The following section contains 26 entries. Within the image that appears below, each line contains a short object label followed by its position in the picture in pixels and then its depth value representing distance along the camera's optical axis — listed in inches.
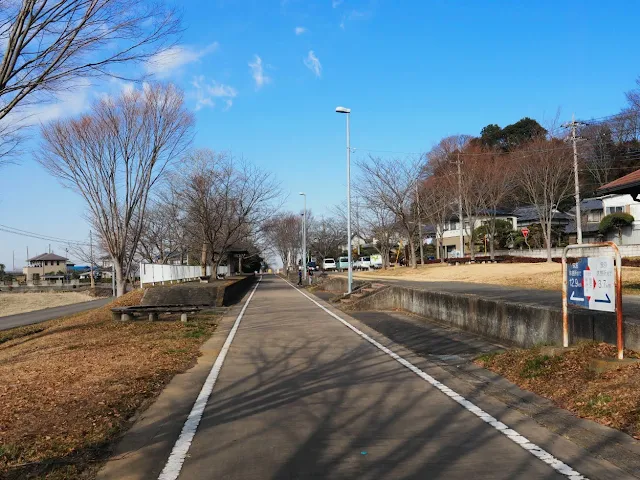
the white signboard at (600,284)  297.3
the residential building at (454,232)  2508.4
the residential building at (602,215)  1867.6
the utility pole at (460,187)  1667.1
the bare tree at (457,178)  1685.5
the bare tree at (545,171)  1508.4
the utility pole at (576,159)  1306.6
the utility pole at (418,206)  1667.1
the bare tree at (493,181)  1677.4
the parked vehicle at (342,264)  3334.2
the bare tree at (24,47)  337.1
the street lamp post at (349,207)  1007.3
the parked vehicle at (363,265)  3034.0
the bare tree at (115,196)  1013.8
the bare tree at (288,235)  3472.4
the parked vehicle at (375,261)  3034.9
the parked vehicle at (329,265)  3335.9
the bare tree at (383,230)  1968.5
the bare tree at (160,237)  2025.1
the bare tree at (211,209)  1347.2
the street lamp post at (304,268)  1949.6
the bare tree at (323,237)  3693.4
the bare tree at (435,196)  1733.5
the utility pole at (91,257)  2762.3
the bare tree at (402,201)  1638.8
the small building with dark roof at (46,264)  5177.2
